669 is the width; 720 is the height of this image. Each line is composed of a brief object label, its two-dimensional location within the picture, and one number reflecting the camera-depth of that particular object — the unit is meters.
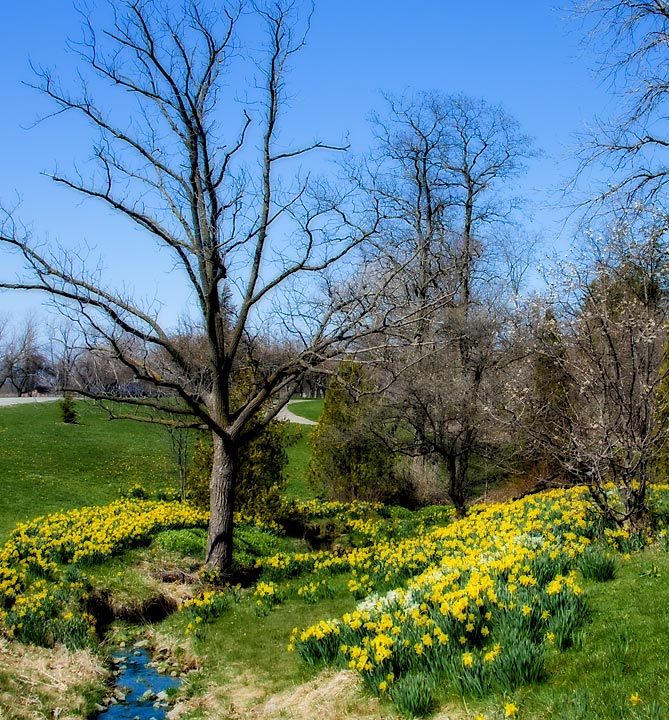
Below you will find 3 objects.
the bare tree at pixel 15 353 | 50.71
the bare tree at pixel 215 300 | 10.25
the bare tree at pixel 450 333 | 16.00
